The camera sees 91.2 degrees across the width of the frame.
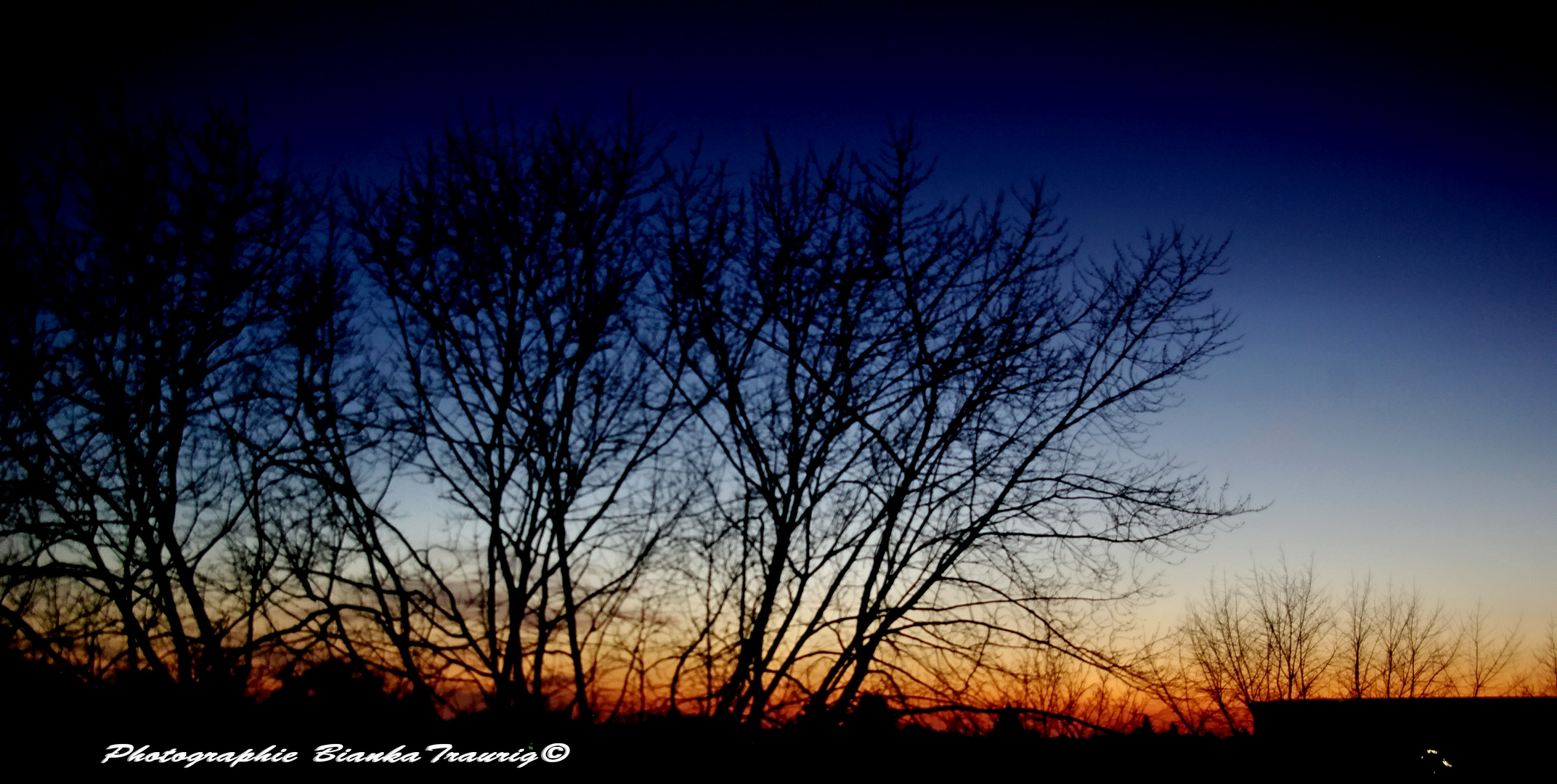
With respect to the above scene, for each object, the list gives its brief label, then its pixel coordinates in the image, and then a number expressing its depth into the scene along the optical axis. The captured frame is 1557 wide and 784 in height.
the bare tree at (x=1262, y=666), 24.78
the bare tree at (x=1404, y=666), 24.67
